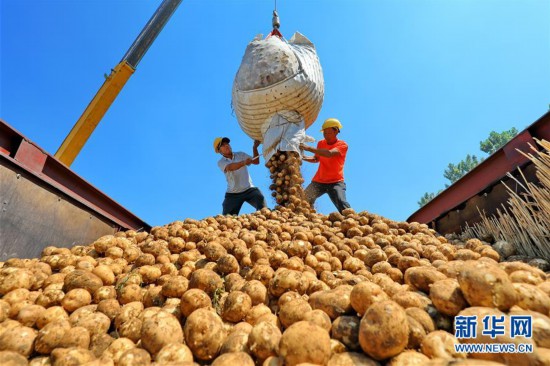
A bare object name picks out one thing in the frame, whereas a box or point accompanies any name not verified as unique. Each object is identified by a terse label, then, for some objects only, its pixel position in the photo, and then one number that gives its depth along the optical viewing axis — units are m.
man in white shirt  7.06
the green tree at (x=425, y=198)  29.83
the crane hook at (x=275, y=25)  7.05
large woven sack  5.62
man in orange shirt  6.44
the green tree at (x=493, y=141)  27.73
